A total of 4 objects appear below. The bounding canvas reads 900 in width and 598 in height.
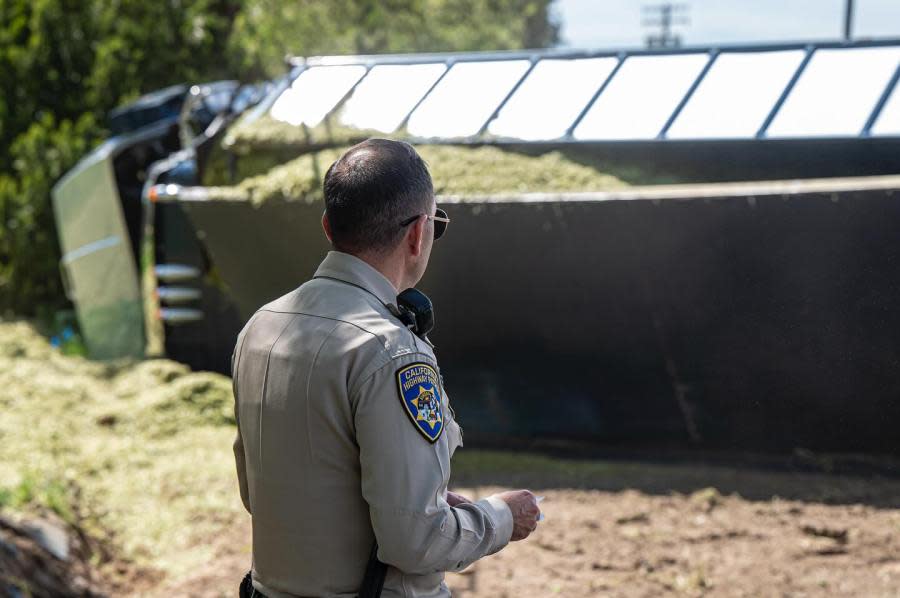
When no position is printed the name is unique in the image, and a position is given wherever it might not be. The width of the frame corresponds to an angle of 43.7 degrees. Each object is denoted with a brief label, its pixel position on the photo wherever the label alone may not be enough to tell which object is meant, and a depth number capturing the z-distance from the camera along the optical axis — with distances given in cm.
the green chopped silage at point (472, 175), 569
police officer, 185
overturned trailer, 494
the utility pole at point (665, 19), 4772
